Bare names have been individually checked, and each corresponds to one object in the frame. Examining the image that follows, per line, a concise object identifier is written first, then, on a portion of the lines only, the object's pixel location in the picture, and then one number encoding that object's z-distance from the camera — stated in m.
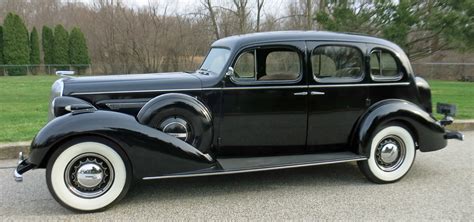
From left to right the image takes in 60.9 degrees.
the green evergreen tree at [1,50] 32.38
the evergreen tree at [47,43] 33.44
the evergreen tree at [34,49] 33.59
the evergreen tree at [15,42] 32.19
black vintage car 3.98
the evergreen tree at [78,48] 32.62
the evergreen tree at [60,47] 33.25
